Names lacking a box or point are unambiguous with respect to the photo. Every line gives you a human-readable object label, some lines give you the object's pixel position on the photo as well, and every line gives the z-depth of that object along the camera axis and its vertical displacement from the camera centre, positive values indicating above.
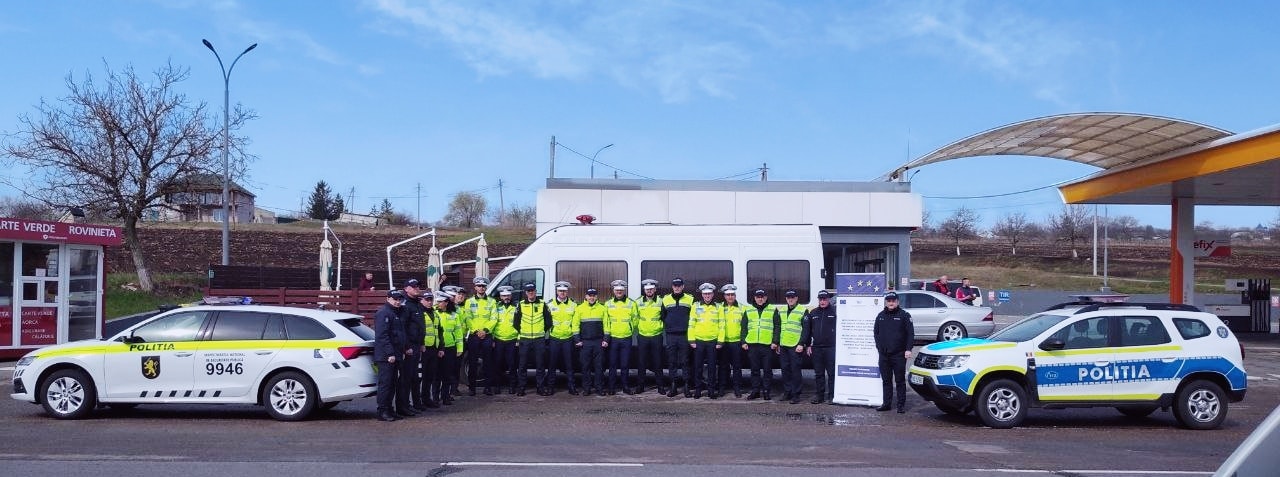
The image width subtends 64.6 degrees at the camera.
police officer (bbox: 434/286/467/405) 13.53 -0.99
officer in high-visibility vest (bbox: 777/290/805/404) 14.05 -0.99
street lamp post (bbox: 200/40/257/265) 27.48 +3.17
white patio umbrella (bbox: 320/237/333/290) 24.75 +0.14
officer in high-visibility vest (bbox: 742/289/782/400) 14.12 -0.89
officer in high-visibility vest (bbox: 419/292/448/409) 12.85 -1.09
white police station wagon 11.52 -1.19
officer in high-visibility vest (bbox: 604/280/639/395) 14.52 -0.79
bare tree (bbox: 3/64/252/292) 33.44 +3.63
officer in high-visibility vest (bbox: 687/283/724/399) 14.26 -0.86
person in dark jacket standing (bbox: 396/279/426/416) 12.26 -0.96
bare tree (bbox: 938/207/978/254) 82.25 +4.00
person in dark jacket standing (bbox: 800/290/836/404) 13.96 -0.97
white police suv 11.68 -1.11
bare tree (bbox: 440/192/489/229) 91.69 +5.49
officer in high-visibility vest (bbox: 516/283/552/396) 14.44 -0.82
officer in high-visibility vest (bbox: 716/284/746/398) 14.23 -1.06
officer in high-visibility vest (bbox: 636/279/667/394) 14.57 -0.80
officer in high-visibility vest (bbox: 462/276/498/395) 14.43 -0.89
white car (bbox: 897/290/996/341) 23.00 -1.03
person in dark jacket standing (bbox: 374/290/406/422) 11.62 -0.92
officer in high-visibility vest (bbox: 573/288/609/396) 14.53 -0.95
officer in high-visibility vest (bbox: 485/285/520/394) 14.45 -0.93
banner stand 13.64 -0.92
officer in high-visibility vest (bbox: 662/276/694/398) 14.46 -0.82
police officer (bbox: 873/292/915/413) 13.14 -0.89
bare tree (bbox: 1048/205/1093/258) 81.88 +4.09
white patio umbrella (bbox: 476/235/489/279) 23.20 +0.20
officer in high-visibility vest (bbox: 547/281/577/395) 14.48 -0.82
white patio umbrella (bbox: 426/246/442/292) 23.98 -0.03
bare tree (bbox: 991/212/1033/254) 85.51 +3.99
